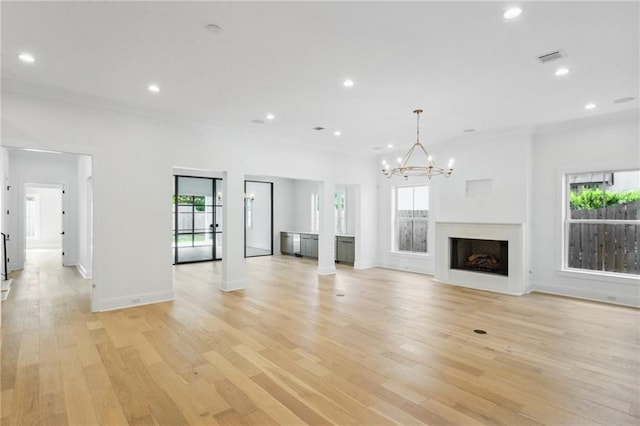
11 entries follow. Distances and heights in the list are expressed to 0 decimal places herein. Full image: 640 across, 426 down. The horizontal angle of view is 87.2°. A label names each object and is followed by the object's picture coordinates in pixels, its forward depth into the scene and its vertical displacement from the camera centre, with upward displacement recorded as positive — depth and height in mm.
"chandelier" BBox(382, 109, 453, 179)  5210 +1103
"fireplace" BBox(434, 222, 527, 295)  6129 -940
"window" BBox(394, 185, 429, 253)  8320 -222
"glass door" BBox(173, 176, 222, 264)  9914 -299
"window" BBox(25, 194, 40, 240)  13859 -263
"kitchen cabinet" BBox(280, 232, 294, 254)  11875 -1190
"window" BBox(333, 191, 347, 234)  10977 -58
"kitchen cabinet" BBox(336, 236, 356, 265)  9651 -1181
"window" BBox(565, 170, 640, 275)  5535 -214
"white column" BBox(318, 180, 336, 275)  7977 -470
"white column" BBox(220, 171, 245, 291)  6219 -427
